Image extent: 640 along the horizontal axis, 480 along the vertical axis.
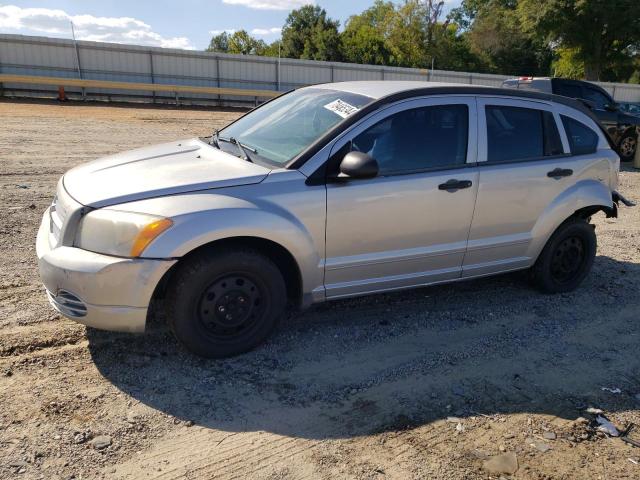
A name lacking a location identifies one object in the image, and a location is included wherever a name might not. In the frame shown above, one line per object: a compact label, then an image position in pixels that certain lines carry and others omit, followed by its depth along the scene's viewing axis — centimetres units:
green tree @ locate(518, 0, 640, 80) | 3397
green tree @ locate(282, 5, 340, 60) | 5534
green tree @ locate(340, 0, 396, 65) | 5281
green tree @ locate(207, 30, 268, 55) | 8431
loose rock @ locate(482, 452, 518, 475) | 289
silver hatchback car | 337
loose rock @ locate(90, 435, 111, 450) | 287
